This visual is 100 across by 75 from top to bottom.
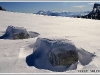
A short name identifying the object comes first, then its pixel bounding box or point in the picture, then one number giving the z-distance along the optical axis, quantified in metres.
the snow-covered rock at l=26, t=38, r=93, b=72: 1.54
